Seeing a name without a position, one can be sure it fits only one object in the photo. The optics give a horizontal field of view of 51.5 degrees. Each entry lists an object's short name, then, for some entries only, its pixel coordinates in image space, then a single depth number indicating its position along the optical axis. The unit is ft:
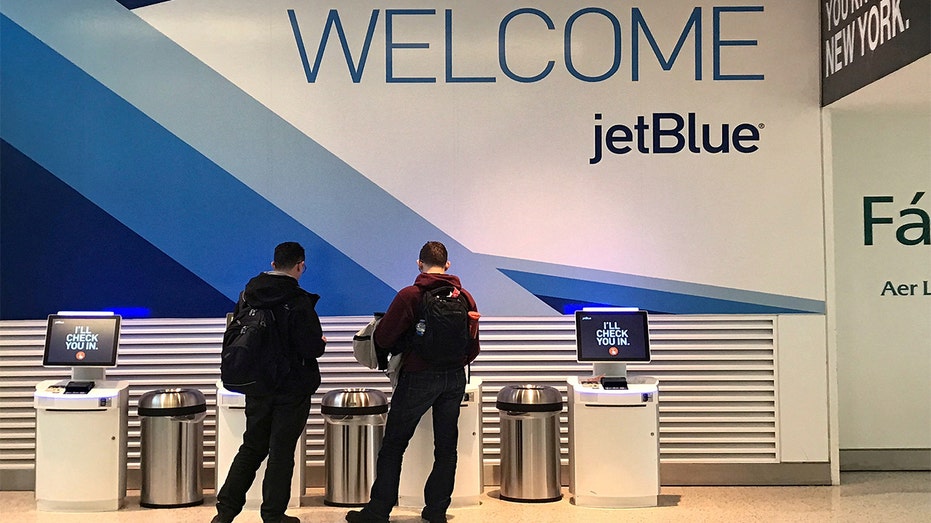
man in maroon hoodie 17.49
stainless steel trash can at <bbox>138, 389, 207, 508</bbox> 19.70
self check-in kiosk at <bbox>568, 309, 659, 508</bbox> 19.52
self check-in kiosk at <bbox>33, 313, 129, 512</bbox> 19.45
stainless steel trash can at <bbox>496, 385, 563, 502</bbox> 19.94
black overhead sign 15.94
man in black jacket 16.92
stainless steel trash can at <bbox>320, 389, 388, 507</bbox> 19.81
